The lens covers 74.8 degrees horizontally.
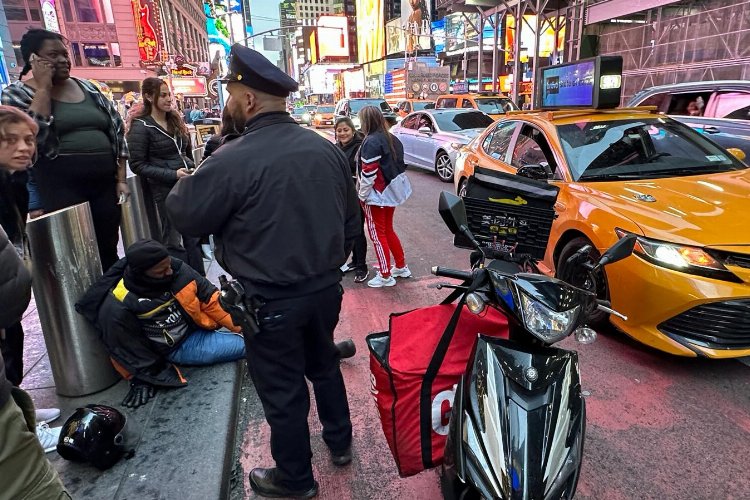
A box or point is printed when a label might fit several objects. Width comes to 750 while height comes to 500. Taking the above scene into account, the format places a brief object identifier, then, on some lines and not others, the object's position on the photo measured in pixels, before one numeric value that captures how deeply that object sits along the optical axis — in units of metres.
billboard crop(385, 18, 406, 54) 54.88
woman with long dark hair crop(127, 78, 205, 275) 4.34
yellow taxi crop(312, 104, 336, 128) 31.80
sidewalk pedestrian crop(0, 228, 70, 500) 1.36
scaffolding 14.17
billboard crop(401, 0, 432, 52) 44.22
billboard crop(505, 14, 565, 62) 22.75
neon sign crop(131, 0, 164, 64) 42.72
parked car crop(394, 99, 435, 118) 19.22
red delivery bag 2.02
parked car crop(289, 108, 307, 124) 38.51
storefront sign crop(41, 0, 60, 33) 38.69
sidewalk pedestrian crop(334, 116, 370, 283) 5.49
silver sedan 10.80
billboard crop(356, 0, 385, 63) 61.50
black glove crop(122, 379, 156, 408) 3.06
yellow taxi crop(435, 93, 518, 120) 14.57
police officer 1.96
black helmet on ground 2.44
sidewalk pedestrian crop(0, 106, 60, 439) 2.26
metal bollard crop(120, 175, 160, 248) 4.09
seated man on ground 3.01
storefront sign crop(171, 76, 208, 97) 35.16
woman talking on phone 3.22
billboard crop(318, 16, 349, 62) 88.69
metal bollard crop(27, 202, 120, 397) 2.91
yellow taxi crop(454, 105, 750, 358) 3.08
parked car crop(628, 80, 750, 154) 6.64
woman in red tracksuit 4.82
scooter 1.64
